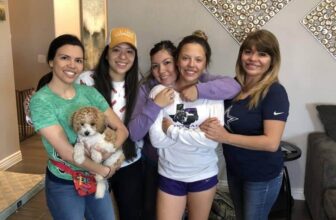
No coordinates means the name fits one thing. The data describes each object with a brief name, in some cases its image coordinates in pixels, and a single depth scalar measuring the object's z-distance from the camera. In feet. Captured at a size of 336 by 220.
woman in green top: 4.35
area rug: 9.09
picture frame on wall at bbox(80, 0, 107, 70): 14.89
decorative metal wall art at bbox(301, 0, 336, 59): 8.70
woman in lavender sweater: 5.04
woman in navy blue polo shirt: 4.94
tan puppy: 4.40
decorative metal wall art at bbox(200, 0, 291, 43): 8.93
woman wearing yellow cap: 5.47
